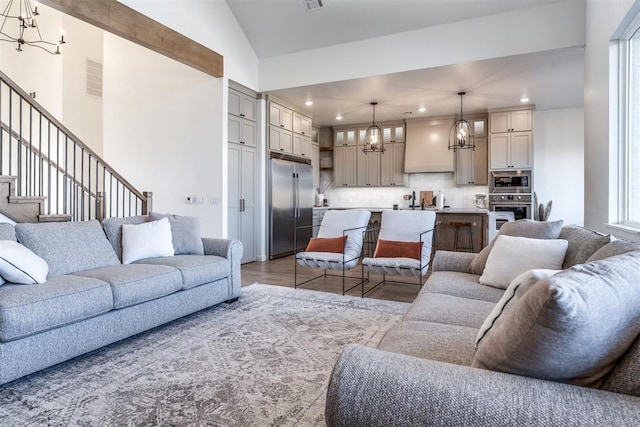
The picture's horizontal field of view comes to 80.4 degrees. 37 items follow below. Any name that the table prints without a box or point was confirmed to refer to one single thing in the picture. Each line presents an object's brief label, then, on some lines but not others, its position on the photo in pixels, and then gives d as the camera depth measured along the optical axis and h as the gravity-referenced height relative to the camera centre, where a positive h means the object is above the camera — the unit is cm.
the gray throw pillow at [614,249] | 148 -16
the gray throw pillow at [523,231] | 266 -16
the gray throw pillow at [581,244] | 202 -19
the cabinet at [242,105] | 569 +163
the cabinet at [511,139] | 693 +131
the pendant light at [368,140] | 774 +149
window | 299 +70
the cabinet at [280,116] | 647 +166
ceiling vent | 488 +267
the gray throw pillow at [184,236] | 369 -26
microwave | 695 +52
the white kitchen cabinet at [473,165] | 741 +89
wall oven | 699 +11
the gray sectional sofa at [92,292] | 206 -56
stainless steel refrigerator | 641 +11
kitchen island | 561 -28
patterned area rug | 177 -95
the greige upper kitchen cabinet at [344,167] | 857 +98
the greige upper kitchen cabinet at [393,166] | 812 +95
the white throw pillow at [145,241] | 330 -29
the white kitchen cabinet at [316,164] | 870 +106
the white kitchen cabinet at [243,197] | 572 +19
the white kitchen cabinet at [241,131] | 568 +123
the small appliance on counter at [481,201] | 751 +17
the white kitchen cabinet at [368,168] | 832 +91
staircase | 359 +35
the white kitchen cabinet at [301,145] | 723 +127
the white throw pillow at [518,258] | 234 -31
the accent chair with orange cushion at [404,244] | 371 -36
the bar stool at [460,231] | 570 -37
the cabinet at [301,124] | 724 +168
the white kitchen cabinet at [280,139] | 646 +124
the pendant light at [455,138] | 739 +142
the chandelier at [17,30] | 624 +315
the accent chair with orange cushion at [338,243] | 405 -38
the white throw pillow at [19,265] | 230 -35
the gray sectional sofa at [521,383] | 81 -41
